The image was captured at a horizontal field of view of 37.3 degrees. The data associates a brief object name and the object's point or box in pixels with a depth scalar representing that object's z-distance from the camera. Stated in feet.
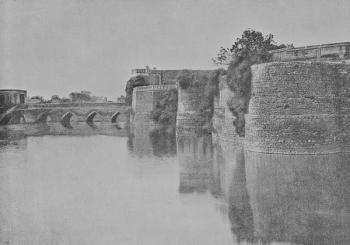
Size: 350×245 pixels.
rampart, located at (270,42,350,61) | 76.69
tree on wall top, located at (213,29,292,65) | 132.65
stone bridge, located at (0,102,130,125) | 238.89
